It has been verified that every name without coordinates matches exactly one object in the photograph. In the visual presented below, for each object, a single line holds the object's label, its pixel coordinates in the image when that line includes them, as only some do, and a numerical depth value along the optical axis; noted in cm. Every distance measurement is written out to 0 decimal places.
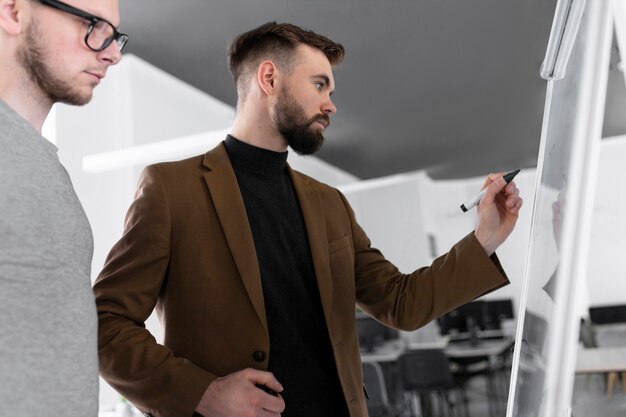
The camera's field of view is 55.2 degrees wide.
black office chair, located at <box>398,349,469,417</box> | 529
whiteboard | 64
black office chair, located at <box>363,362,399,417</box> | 467
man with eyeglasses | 63
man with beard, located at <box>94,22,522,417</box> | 101
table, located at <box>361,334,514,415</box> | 589
